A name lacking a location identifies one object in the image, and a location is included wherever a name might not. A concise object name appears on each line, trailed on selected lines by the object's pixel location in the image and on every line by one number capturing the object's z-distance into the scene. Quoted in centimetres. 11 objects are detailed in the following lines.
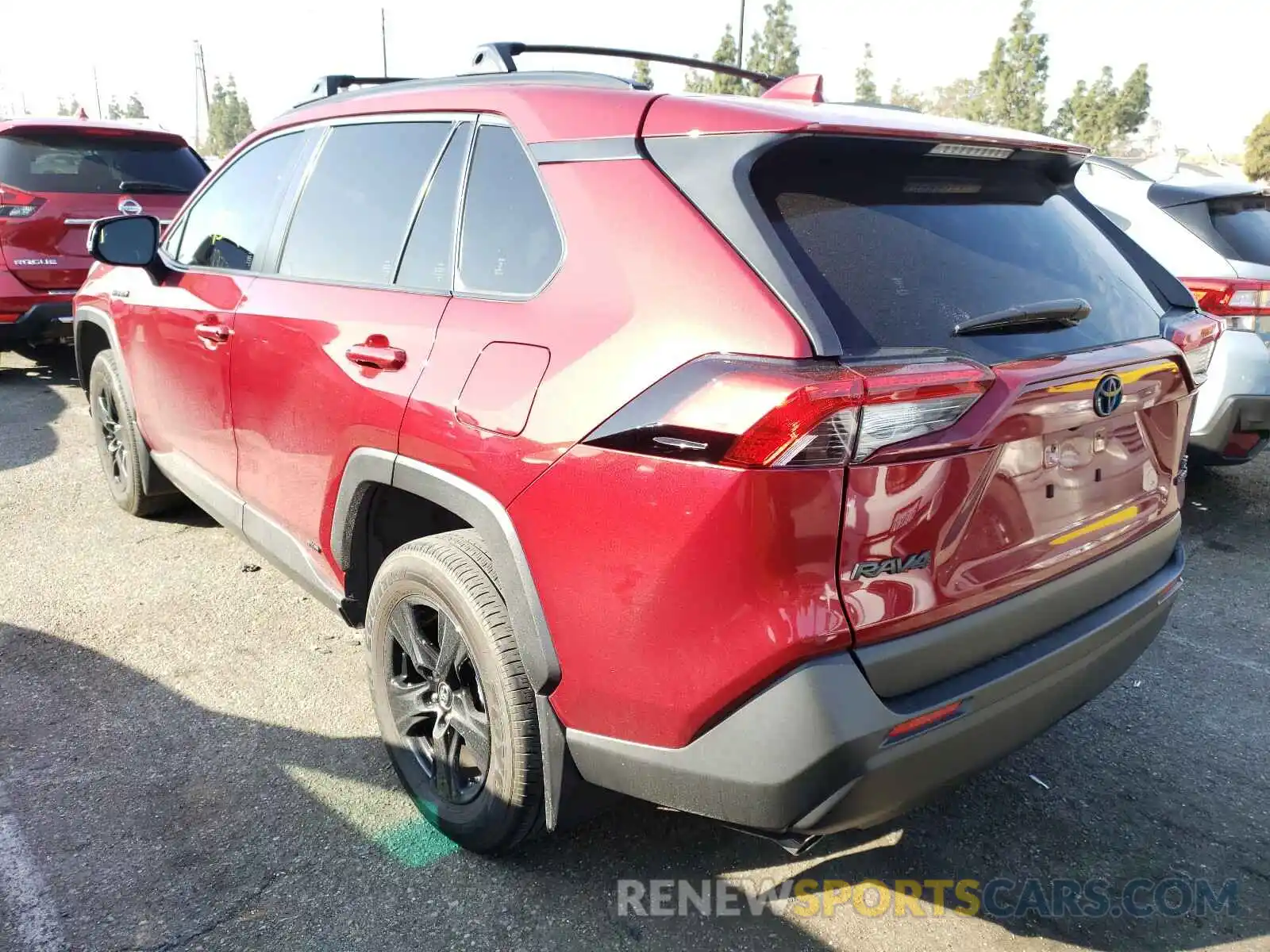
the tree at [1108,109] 4484
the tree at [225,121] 6938
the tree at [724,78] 2912
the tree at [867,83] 5411
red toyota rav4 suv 165
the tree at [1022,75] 4431
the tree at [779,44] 4794
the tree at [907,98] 6572
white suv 451
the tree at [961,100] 4797
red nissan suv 693
